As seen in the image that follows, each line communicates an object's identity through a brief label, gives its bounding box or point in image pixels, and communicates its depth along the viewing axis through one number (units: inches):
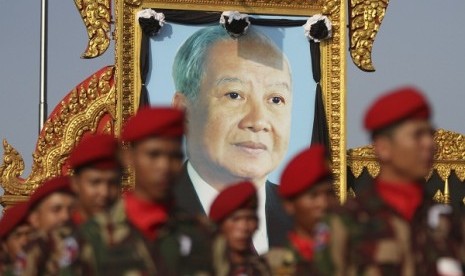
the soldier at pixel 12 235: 611.9
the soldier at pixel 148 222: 383.4
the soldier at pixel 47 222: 490.1
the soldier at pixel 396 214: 372.6
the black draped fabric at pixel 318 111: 1252.7
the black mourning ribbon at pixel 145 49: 1208.9
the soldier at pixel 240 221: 505.7
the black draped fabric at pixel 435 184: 1291.1
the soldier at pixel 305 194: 446.9
